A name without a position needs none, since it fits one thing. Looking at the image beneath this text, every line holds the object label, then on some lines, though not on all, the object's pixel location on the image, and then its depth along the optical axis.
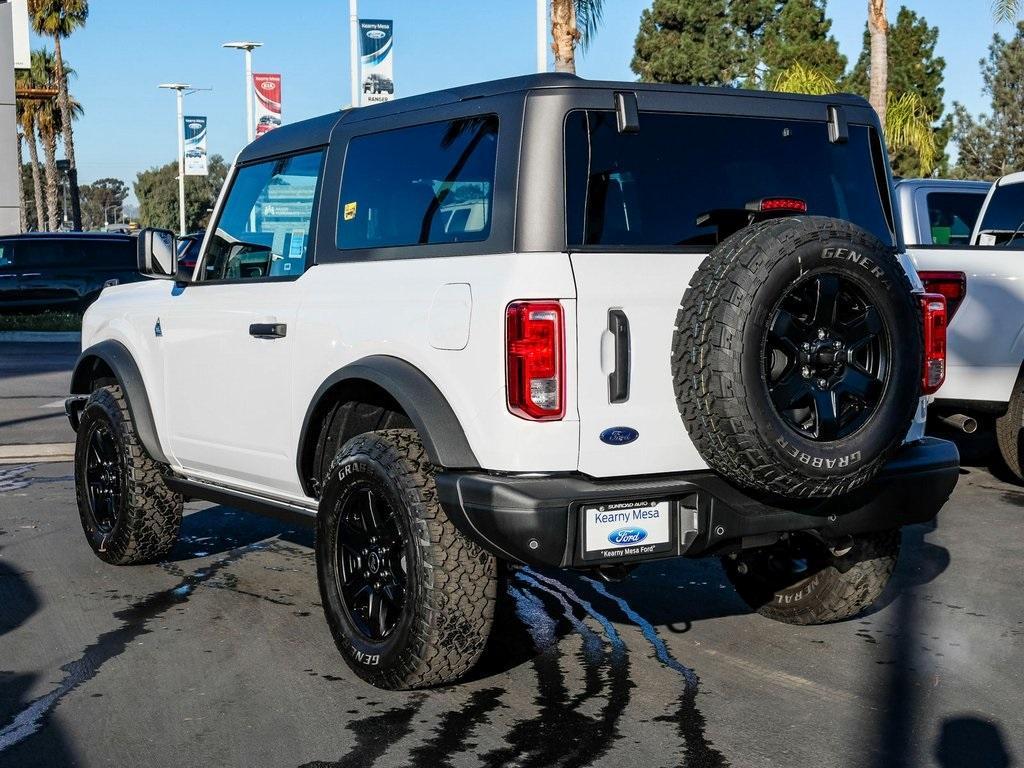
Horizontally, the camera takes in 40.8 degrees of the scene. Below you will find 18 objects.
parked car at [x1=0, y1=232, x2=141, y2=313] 24.88
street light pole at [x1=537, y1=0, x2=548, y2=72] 19.58
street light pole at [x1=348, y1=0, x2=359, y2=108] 24.88
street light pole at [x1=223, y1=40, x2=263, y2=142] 38.47
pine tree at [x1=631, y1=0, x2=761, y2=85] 51.03
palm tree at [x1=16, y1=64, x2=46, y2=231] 66.21
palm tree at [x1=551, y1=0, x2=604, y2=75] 19.31
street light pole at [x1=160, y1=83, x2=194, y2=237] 56.47
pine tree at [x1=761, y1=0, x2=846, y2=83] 46.19
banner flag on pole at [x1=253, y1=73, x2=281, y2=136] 31.67
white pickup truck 8.26
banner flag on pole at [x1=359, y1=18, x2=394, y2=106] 23.77
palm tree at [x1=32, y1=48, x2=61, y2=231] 60.55
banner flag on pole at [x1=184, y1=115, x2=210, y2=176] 47.94
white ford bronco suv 4.23
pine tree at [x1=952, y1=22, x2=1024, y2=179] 56.31
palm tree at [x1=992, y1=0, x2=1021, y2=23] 21.77
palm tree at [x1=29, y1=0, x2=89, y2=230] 54.44
